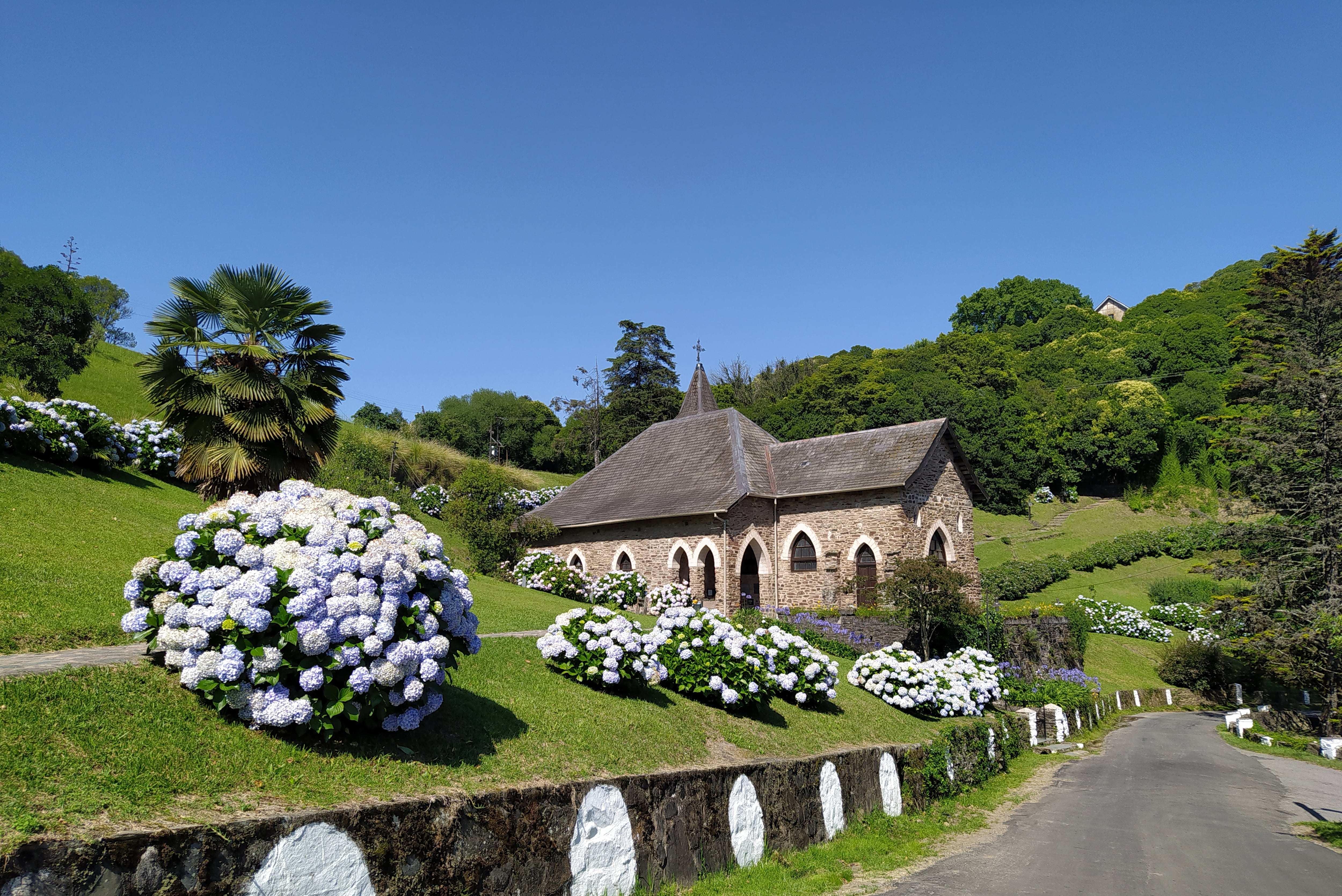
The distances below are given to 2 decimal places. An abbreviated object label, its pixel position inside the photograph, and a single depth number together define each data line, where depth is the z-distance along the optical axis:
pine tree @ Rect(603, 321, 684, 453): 59.88
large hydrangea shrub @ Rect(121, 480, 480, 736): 4.96
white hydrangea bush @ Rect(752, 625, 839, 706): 10.88
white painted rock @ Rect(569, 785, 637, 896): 5.97
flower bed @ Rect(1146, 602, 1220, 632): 37.88
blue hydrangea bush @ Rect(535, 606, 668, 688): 8.38
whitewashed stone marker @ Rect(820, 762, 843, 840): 9.18
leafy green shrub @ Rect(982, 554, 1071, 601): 40.03
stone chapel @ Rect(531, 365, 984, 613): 23.97
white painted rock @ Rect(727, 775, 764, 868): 7.66
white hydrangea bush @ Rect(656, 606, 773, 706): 9.39
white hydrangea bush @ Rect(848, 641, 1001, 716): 13.80
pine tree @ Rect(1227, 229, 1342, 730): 23.66
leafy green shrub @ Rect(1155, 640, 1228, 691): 31.42
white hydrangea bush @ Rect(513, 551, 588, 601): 24.09
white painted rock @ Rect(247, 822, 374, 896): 4.16
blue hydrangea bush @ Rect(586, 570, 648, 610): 23.56
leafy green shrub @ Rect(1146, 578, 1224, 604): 39.09
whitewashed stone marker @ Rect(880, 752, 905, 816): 10.50
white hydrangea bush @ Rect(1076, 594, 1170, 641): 36.78
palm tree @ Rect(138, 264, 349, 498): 13.71
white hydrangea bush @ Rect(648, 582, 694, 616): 22.12
